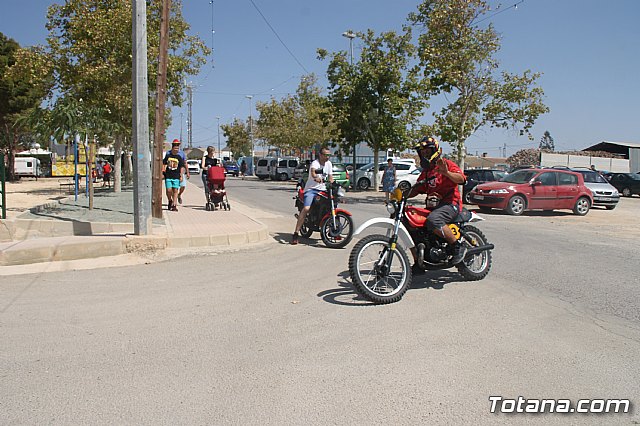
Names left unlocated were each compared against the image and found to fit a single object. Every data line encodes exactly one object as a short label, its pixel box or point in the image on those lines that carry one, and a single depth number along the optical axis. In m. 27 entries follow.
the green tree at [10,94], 32.66
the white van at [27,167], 41.10
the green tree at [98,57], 18.39
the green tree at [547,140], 121.56
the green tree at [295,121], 49.06
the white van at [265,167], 47.28
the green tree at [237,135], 77.19
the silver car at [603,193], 21.59
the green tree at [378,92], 27.19
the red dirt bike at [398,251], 5.81
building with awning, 49.38
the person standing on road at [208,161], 14.74
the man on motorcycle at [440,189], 6.28
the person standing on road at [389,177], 18.93
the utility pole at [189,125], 59.88
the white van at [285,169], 45.97
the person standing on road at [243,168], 52.72
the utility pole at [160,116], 11.97
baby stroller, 14.57
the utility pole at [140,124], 9.00
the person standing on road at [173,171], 14.51
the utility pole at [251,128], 63.62
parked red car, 17.78
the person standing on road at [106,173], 32.19
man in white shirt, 9.63
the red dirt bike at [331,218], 9.61
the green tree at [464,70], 20.58
